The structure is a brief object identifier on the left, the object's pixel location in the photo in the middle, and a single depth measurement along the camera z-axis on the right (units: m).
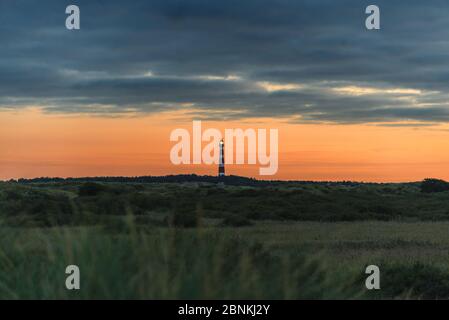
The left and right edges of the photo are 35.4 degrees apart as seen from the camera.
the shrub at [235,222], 34.59
